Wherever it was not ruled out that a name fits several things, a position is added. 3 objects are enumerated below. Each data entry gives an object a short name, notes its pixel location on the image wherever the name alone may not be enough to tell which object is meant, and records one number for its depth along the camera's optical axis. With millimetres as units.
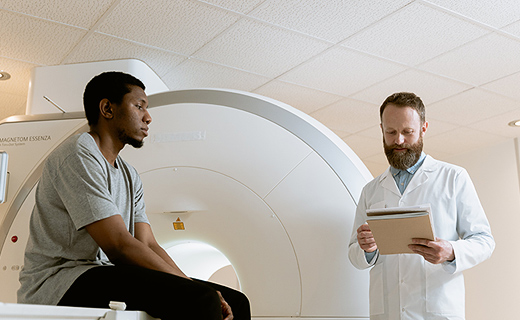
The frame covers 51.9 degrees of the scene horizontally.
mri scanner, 1953
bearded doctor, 1635
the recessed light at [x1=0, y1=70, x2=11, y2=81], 3119
